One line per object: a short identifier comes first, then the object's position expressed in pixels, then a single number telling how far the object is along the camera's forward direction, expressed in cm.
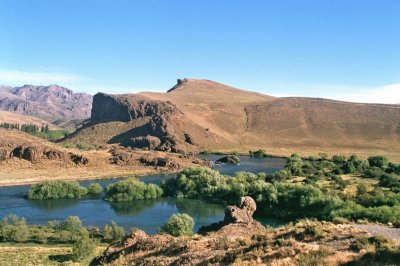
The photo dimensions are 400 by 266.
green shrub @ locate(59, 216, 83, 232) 5407
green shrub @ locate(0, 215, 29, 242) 5044
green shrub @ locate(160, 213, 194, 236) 4945
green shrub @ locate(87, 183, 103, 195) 8175
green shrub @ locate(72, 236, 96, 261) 3994
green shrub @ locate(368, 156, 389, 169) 11394
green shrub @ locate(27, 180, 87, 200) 7699
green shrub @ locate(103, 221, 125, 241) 5047
